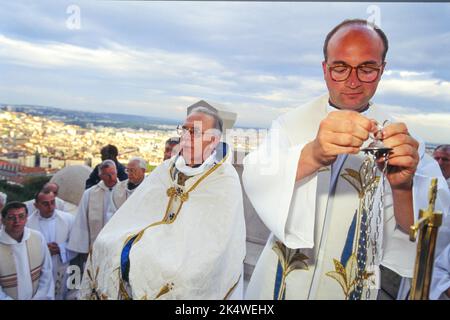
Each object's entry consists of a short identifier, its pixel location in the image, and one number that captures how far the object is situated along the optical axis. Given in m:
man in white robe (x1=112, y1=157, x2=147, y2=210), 2.64
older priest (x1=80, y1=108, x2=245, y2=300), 2.07
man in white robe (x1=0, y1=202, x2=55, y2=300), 2.32
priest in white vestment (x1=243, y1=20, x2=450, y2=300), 1.65
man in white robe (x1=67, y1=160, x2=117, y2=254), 2.72
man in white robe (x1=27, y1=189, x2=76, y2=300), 2.59
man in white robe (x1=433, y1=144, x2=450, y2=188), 2.20
